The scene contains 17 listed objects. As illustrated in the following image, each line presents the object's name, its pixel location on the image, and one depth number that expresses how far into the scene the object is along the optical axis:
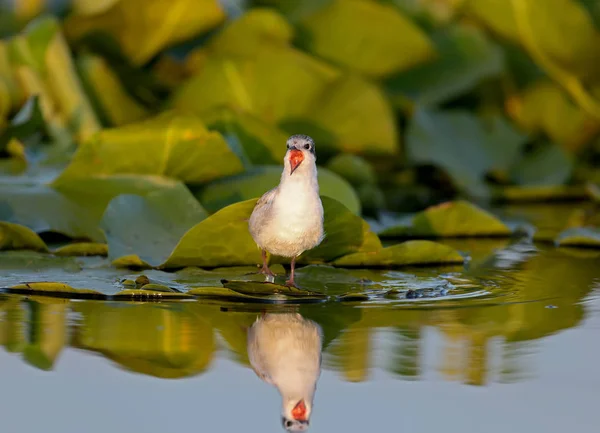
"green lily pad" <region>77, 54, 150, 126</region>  10.61
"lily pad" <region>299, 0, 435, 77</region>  11.81
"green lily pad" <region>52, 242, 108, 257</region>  7.49
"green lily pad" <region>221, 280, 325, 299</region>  6.29
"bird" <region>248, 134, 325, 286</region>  6.60
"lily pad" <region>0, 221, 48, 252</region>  7.46
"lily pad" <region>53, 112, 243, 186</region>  8.30
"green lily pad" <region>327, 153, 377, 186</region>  9.84
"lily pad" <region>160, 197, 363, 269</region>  7.07
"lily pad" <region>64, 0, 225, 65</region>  10.76
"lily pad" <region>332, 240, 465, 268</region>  7.46
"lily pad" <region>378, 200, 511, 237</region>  8.86
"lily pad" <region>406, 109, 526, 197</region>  11.18
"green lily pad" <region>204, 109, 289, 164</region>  9.26
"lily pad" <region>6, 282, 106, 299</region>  6.22
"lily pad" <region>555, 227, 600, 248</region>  8.66
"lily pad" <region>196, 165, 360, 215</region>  8.31
